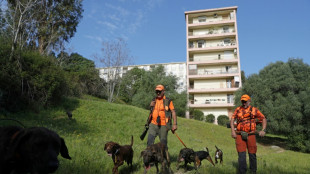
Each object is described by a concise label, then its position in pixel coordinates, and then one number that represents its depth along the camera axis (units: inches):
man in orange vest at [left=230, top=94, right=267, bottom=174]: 244.5
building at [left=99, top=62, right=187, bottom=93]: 2634.4
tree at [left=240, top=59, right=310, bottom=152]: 803.4
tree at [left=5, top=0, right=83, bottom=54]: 767.1
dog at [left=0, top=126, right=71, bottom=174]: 104.6
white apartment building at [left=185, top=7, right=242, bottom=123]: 1717.5
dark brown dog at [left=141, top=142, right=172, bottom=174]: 212.9
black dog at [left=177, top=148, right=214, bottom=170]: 258.5
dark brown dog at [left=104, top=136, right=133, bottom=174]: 214.1
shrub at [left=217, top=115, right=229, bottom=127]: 1512.1
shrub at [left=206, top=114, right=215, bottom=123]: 1619.5
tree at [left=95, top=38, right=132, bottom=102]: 1430.0
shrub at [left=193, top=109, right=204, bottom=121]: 1618.7
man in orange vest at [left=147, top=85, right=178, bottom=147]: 268.8
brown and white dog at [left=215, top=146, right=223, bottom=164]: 315.8
